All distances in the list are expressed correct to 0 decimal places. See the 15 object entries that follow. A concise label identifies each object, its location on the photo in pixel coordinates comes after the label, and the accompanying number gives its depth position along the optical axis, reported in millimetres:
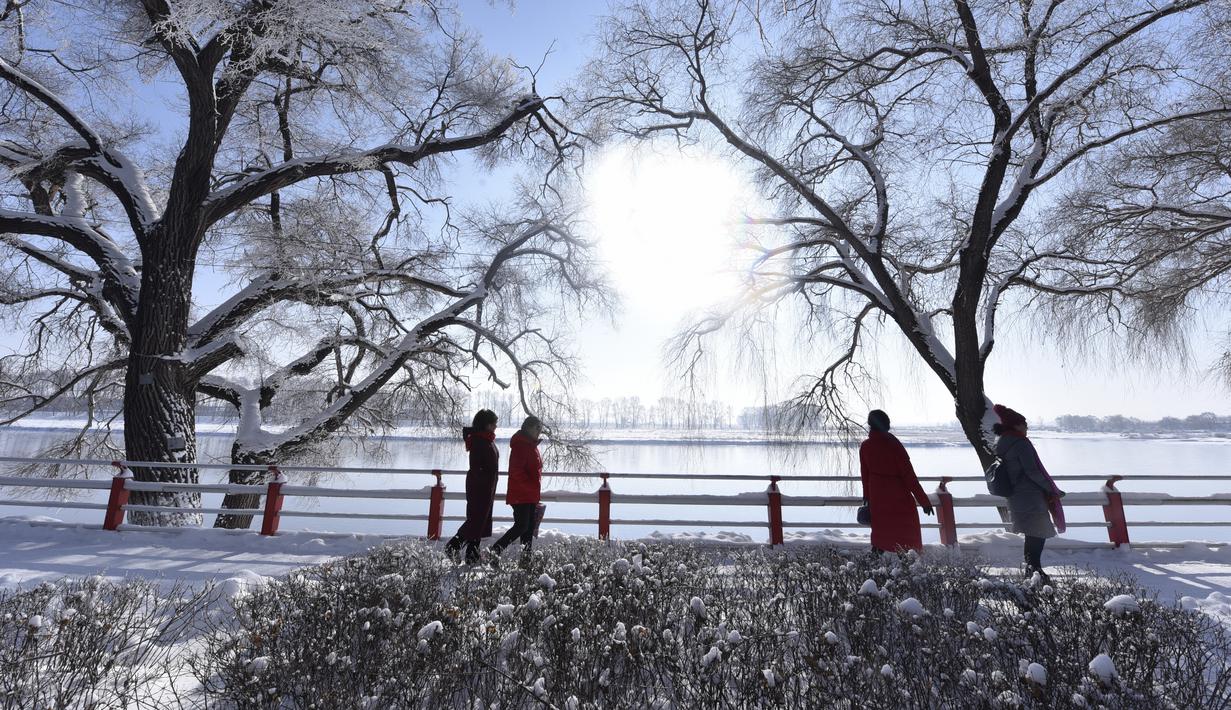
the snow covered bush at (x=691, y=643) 2602
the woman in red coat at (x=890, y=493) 5820
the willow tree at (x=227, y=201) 9000
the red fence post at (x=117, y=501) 7918
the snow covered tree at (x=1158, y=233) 9781
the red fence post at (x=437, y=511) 7730
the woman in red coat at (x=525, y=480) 6156
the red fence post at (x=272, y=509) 7863
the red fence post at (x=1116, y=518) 7359
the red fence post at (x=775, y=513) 7483
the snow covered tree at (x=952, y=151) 9000
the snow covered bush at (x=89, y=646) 2604
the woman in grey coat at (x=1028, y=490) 5645
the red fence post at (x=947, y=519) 7423
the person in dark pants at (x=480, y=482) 6035
